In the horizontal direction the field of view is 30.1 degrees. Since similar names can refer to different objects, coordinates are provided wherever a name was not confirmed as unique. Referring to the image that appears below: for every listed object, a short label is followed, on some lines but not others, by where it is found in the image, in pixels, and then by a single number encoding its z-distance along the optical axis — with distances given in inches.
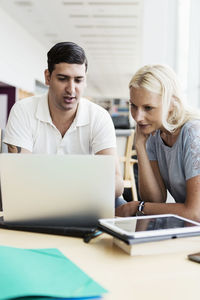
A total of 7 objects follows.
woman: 53.3
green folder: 23.0
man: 71.3
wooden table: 25.5
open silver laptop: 36.5
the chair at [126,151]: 131.9
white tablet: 31.5
